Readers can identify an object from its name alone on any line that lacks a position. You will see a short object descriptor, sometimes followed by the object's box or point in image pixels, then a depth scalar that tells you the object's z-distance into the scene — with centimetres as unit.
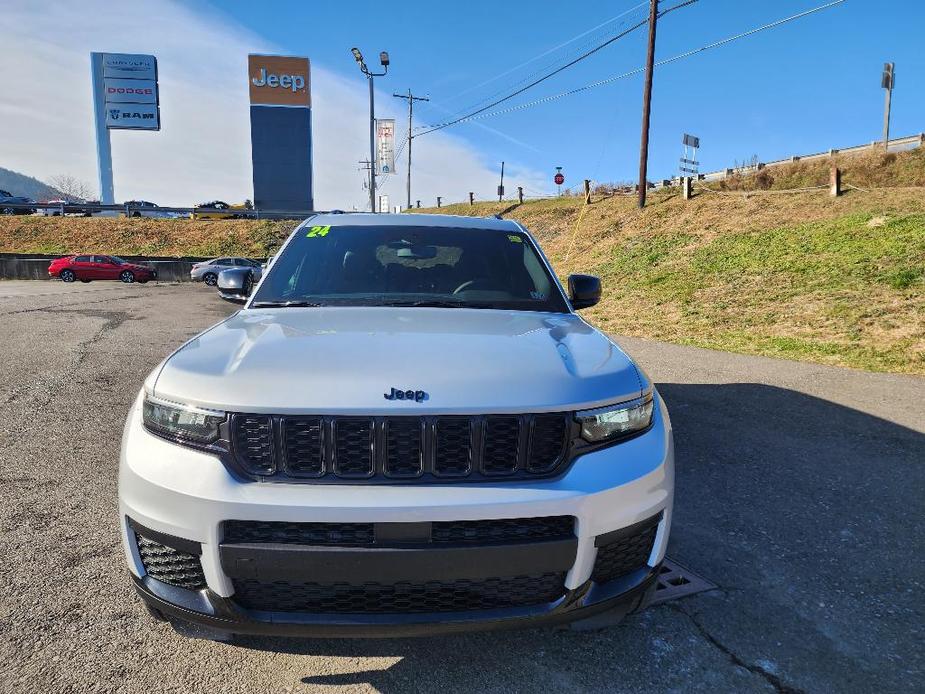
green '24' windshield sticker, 379
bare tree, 13038
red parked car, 2850
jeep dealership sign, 7712
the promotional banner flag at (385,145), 3806
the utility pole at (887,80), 3379
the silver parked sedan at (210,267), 2908
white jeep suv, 183
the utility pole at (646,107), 2345
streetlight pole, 2366
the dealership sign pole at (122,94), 6031
